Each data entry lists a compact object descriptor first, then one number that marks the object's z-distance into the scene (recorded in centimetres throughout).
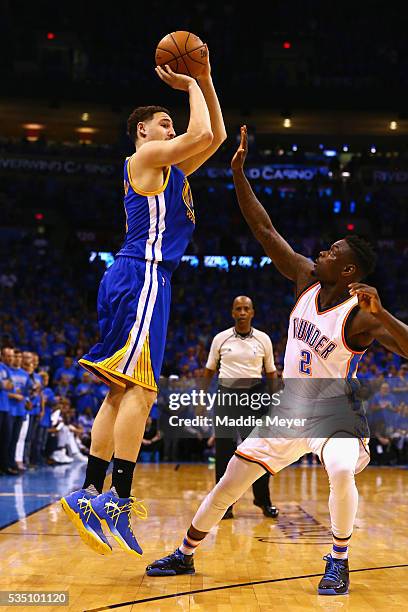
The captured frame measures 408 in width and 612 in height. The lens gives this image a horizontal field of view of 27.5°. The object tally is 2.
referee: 910
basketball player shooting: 440
